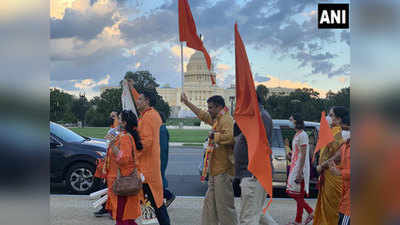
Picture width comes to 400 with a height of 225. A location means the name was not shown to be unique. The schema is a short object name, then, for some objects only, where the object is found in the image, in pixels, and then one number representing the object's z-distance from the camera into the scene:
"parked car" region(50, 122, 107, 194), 8.13
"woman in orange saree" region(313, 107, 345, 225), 4.72
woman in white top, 5.69
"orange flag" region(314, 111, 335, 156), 4.72
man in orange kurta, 4.70
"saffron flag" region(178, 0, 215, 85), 4.43
